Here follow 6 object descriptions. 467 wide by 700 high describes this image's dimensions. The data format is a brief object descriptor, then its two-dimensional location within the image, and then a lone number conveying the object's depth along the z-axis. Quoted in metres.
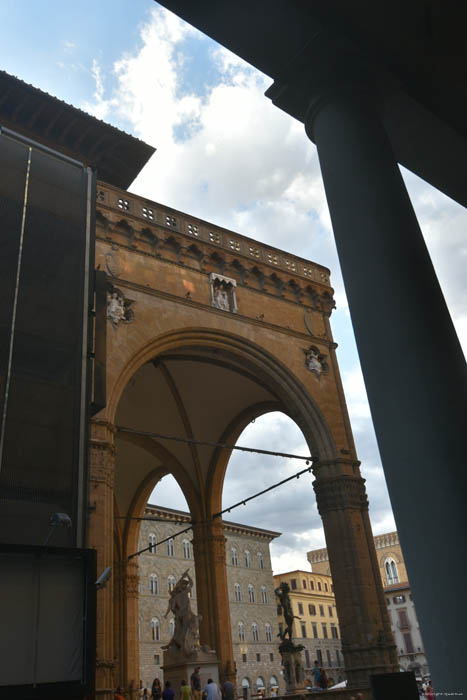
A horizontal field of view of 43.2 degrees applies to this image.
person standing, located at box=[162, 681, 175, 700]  11.13
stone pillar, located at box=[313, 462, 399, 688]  11.75
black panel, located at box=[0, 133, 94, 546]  8.06
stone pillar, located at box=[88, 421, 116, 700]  8.89
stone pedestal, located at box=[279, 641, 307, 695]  13.96
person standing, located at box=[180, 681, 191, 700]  11.24
